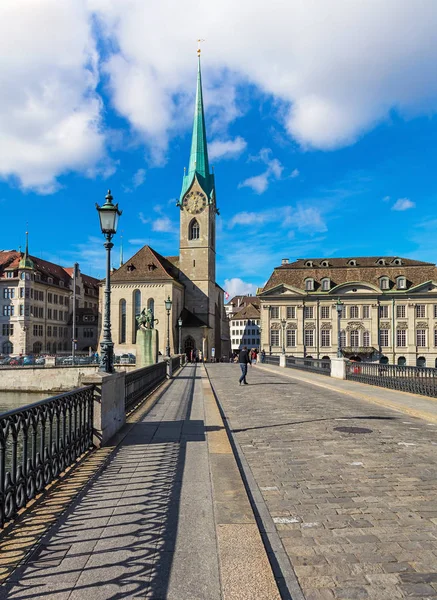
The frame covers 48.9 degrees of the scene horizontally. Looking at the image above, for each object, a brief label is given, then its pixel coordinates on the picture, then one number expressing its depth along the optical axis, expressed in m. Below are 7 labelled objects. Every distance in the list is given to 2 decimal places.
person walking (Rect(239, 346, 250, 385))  22.14
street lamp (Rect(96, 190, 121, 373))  9.61
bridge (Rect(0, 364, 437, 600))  3.57
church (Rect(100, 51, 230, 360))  70.44
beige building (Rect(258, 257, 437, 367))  72.94
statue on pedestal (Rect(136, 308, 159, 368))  26.27
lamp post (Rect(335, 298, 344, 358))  28.11
